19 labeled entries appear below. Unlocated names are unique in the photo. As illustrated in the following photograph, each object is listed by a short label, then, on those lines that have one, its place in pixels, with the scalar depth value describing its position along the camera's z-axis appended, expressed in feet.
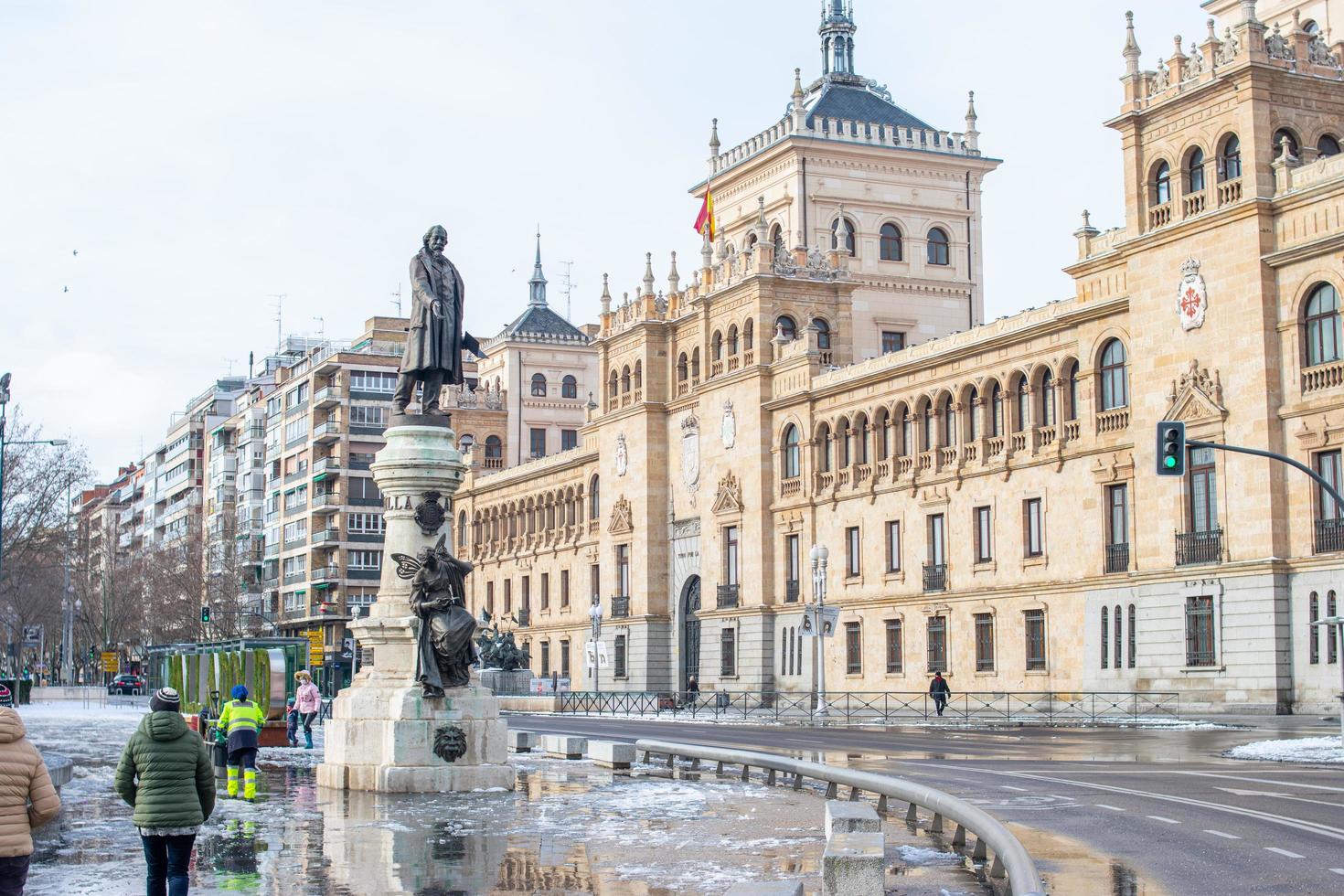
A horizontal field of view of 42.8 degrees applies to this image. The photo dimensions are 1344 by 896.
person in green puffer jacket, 39.86
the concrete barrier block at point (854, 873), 40.19
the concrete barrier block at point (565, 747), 103.45
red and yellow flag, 237.86
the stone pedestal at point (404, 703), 74.08
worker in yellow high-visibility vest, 78.38
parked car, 320.29
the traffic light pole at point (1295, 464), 91.25
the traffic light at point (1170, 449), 95.09
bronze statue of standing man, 79.56
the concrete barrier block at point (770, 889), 36.70
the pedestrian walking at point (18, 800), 31.27
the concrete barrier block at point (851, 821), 43.19
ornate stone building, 141.18
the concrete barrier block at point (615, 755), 92.38
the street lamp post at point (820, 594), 171.36
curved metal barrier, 40.74
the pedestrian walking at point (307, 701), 118.83
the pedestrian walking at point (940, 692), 166.61
